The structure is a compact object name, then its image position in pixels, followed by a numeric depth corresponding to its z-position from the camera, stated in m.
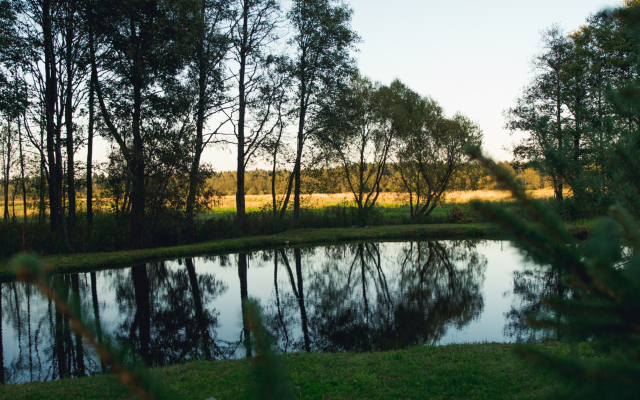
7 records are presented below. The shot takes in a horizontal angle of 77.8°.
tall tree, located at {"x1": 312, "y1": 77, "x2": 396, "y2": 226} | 23.46
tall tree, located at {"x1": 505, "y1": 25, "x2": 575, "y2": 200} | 22.92
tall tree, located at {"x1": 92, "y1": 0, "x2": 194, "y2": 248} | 16.14
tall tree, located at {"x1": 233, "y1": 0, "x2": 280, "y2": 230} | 21.14
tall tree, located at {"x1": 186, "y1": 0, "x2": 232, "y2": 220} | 17.92
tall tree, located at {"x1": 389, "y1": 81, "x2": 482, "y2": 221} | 29.39
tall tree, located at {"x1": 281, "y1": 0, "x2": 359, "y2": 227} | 22.67
